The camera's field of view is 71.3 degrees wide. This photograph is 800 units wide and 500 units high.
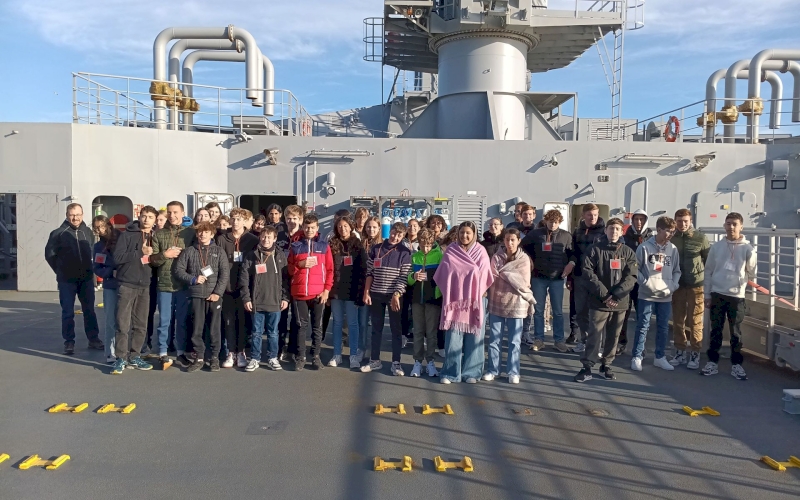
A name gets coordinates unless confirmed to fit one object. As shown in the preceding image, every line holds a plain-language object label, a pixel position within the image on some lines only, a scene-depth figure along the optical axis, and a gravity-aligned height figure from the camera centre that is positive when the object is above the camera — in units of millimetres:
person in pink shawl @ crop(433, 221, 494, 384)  5715 -694
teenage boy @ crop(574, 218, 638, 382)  5883 -628
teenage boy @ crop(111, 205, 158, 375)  6121 -707
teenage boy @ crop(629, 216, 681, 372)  6398 -673
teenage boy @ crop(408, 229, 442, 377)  6031 -825
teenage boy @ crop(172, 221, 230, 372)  6070 -689
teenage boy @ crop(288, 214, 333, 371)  6203 -661
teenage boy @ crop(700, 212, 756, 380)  6000 -636
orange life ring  13766 +2346
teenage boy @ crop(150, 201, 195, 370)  6312 -668
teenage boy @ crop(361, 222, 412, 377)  6109 -655
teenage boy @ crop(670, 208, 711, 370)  6512 -794
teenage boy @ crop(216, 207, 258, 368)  6367 -912
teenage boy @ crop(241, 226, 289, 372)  6129 -717
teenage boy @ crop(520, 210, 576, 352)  7168 -552
